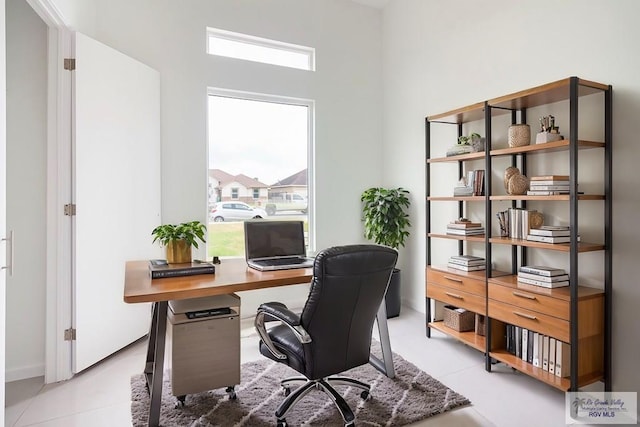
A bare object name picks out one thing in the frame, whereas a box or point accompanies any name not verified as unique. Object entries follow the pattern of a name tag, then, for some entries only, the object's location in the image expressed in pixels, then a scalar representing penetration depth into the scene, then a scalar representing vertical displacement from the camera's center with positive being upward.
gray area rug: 2.19 -1.18
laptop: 2.61 -0.22
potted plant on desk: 2.45 -0.17
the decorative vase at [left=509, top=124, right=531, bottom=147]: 2.76 +0.58
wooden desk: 1.88 -0.38
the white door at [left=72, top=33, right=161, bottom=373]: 2.79 +0.21
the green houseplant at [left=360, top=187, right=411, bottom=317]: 4.07 -0.10
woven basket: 3.23 -0.90
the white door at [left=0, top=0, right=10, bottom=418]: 1.85 +0.13
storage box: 3.08 -0.89
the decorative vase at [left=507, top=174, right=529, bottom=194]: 2.80 +0.22
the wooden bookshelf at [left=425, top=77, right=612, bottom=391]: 2.27 -0.50
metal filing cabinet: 2.22 -0.79
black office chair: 1.89 -0.56
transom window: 4.01 +1.82
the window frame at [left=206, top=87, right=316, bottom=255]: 4.43 +0.55
